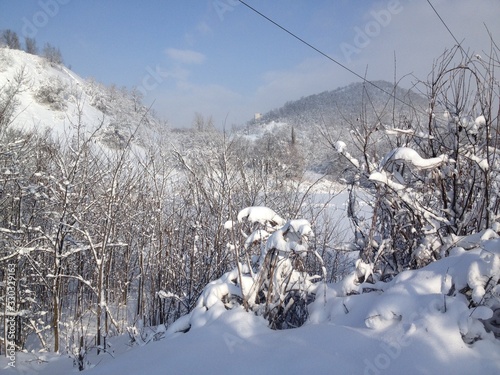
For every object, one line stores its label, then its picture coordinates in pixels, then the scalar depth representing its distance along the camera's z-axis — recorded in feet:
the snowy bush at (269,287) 7.79
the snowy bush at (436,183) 7.47
